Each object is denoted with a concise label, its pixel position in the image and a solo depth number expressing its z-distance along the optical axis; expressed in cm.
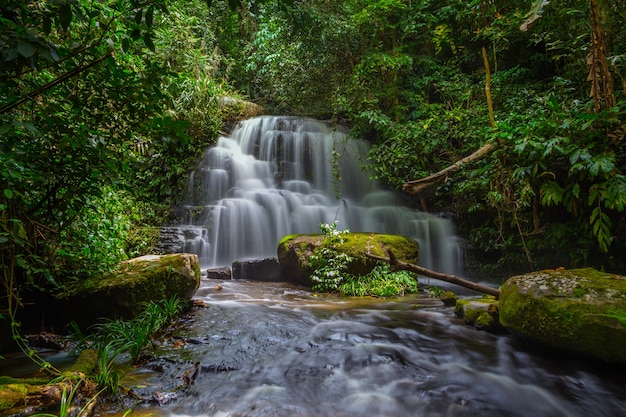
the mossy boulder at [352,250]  711
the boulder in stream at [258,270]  812
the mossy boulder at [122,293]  417
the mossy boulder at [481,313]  420
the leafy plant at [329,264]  693
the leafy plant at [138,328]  336
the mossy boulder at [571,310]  304
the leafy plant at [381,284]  664
